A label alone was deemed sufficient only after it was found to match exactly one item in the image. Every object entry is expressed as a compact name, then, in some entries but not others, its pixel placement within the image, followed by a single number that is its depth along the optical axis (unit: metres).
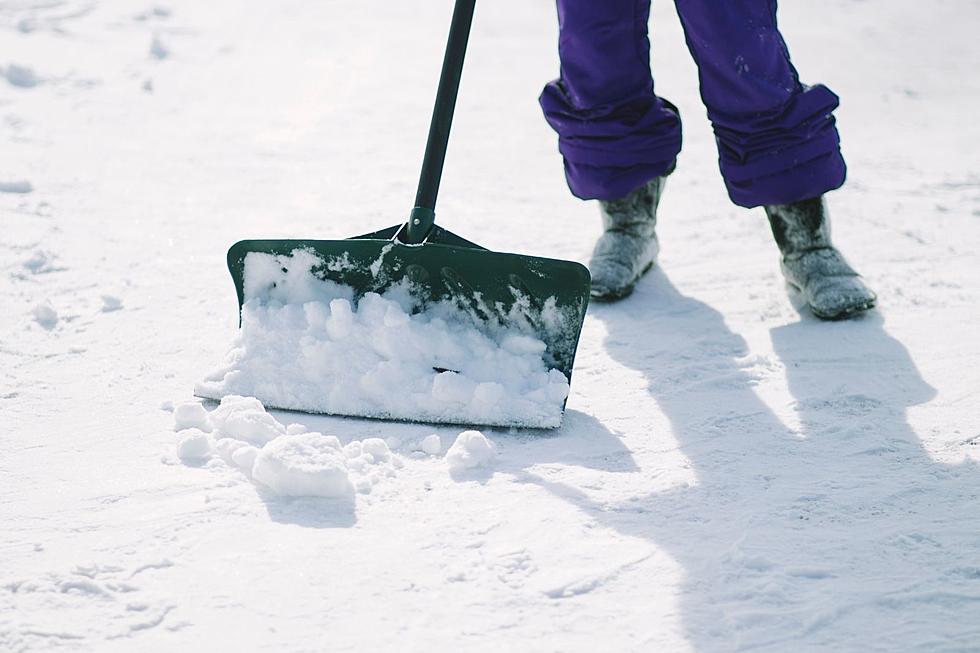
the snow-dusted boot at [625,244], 5.07
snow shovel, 4.54
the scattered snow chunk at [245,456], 4.35
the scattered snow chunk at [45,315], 4.88
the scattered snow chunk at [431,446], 4.43
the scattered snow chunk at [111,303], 4.96
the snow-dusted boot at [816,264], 4.92
